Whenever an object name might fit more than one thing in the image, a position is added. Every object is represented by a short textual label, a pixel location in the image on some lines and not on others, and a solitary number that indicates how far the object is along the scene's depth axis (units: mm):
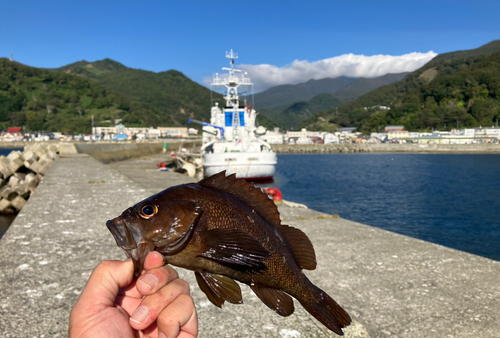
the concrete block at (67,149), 21906
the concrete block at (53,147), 24559
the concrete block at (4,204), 12784
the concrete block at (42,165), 15333
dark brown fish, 874
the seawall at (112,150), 23534
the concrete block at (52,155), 17675
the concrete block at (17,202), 12879
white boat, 26938
